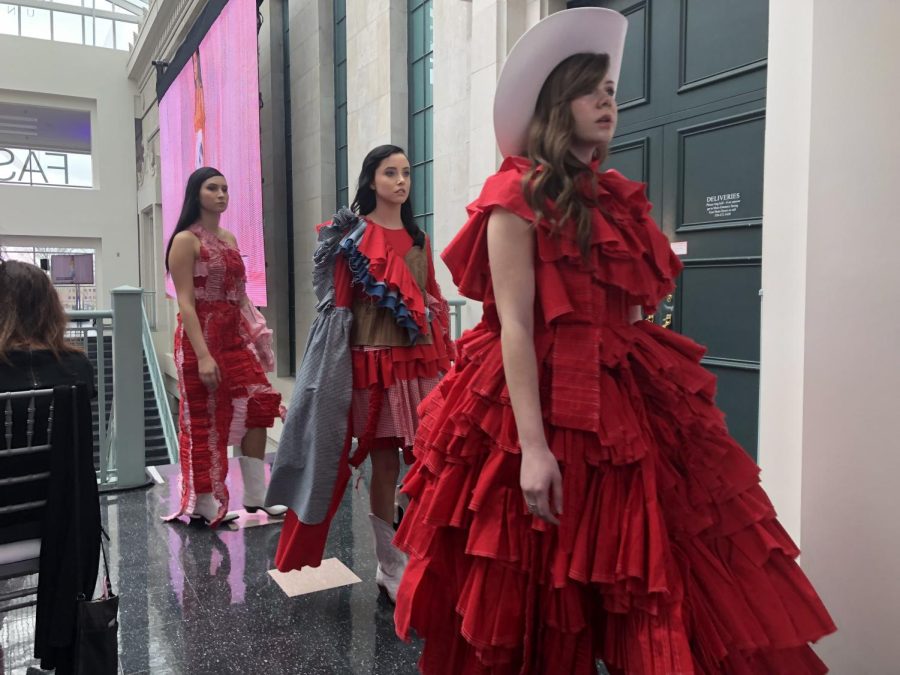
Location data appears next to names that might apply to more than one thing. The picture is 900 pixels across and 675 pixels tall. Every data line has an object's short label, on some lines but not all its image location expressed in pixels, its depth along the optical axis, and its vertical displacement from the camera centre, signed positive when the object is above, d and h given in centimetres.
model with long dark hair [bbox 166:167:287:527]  326 -24
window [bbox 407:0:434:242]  686 +203
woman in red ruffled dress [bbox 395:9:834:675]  126 -29
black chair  158 -35
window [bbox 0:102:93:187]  1938 +481
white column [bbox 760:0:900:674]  170 -1
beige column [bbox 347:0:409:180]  711 +246
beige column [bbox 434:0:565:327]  462 +166
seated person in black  185 -7
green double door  312 +71
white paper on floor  271 -107
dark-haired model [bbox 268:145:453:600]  239 -23
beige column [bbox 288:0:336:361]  879 +231
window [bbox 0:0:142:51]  1867 +801
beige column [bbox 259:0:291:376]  999 +178
